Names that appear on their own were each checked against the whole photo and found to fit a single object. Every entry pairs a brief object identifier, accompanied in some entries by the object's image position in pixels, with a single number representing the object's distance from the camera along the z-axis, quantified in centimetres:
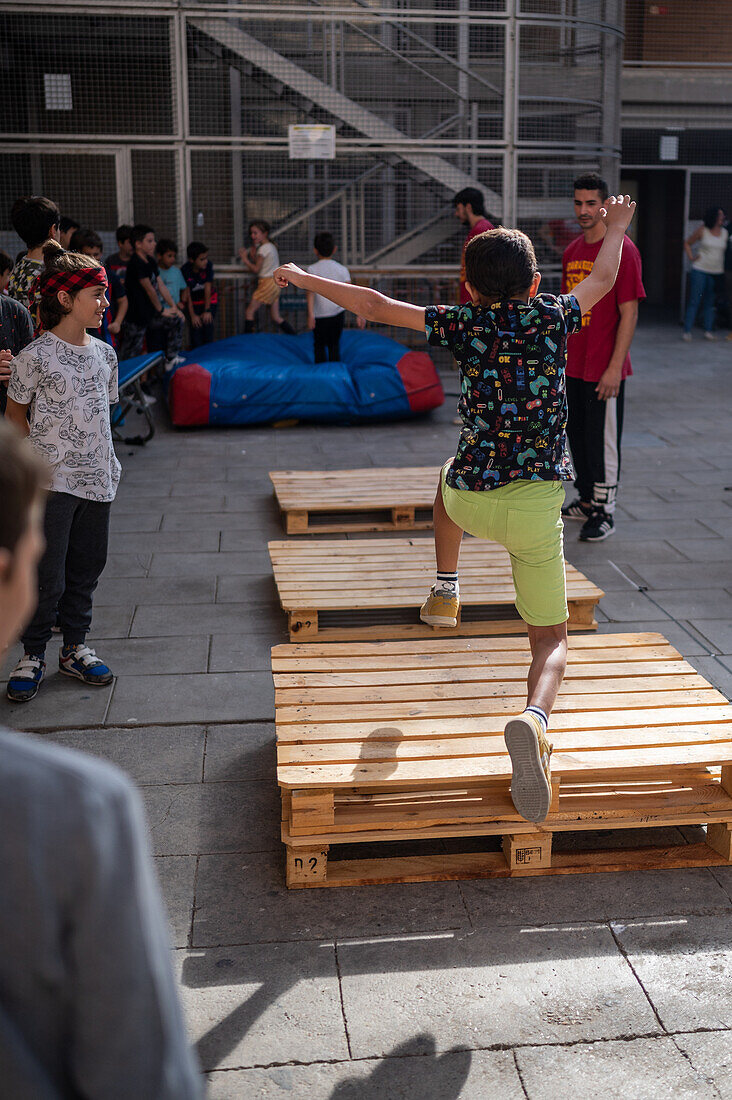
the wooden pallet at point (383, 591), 519
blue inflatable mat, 1064
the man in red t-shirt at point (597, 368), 631
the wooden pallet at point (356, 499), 705
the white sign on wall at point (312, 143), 1314
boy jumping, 339
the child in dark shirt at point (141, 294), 1071
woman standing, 1627
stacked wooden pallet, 327
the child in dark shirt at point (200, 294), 1258
